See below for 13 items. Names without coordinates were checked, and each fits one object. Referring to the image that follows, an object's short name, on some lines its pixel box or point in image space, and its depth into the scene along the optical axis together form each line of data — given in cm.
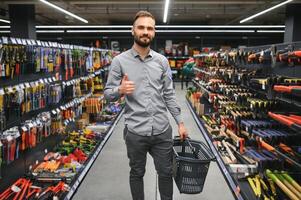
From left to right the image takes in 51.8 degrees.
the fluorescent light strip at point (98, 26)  1753
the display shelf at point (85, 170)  325
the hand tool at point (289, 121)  250
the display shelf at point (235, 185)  311
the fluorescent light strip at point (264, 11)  1003
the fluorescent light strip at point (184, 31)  1802
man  243
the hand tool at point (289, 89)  253
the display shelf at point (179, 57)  1770
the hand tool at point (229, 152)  402
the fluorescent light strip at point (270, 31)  1815
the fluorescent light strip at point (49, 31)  1844
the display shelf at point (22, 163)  314
